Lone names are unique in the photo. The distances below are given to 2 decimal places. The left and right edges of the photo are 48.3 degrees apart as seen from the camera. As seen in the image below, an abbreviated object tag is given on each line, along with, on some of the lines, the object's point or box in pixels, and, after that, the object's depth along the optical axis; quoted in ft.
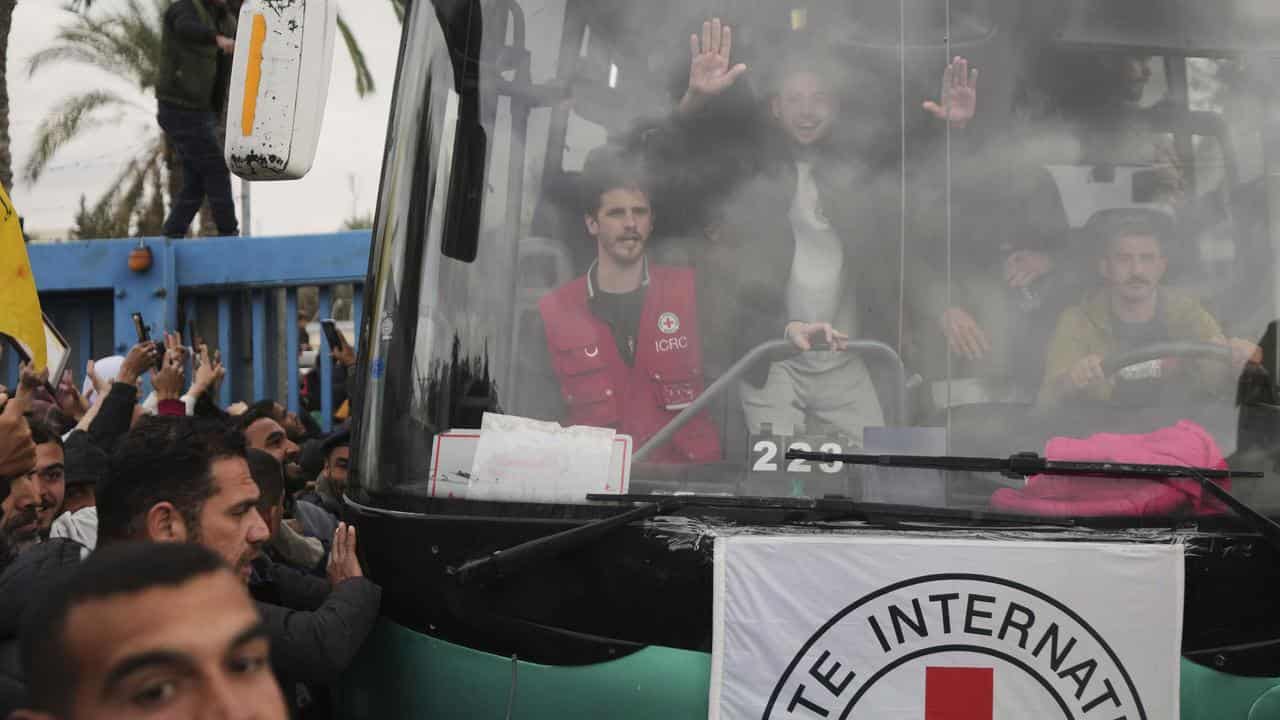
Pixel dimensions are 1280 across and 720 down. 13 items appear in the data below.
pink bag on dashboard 10.07
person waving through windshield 10.82
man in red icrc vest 10.96
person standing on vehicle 15.40
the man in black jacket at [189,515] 9.76
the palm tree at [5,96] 42.93
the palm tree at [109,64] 64.23
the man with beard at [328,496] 17.63
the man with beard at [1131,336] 10.63
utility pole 68.18
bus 10.19
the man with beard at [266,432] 19.58
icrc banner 9.77
